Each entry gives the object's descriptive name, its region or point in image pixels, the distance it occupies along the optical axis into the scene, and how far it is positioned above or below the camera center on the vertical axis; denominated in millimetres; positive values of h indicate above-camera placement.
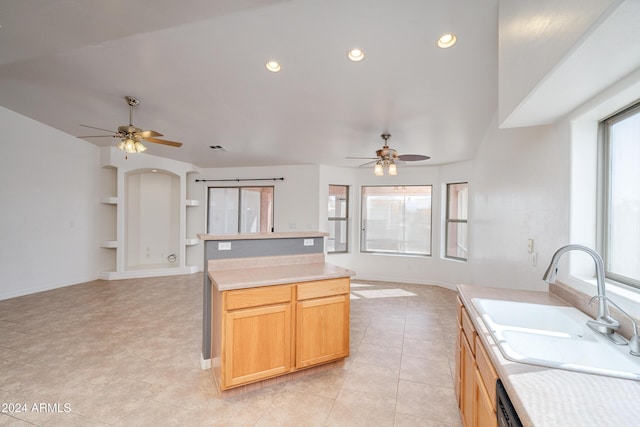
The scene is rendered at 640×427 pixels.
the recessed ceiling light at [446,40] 2133 +1378
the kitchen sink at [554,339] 986 -541
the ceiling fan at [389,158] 3479 +719
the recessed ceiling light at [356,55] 2414 +1418
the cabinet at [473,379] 1122 -803
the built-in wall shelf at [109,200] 5507 +220
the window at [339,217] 6047 -71
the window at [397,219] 5754 -106
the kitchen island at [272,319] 1993 -829
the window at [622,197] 1362 +109
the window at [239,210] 6473 +68
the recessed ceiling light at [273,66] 2704 +1461
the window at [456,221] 5137 -111
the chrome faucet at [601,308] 1171 -402
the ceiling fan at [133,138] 3260 +886
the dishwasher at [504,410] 847 -632
